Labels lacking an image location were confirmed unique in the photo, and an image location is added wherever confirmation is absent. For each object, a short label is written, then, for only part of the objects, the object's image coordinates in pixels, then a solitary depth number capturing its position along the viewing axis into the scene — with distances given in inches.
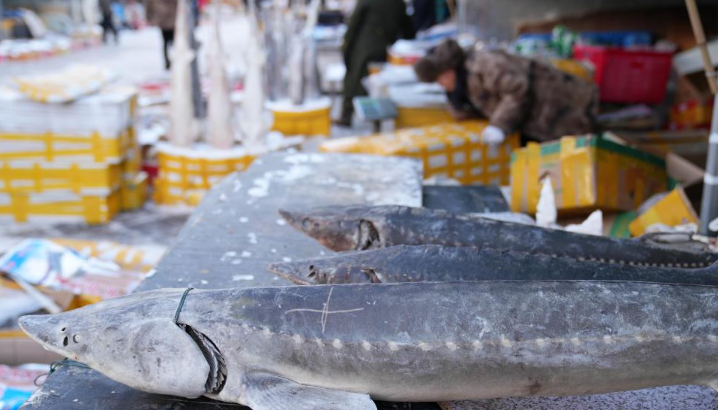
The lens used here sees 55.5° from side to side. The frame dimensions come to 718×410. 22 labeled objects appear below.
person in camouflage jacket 191.2
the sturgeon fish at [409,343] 59.8
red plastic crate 247.4
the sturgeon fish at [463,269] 72.5
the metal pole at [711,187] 110.5
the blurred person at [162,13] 402.3
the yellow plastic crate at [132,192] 234.1
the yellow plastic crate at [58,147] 212.1
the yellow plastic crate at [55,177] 214.5
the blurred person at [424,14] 452.1
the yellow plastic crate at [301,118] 283.9
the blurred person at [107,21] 672.1
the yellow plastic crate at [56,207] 217.9
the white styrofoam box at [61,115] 209.3
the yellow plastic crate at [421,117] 228.1
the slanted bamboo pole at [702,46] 119.5
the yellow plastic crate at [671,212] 116.3
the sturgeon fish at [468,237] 84.4
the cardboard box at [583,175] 125.7
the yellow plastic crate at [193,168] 217.9
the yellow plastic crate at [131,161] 232.2
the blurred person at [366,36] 333.4
